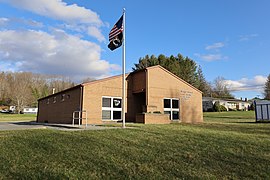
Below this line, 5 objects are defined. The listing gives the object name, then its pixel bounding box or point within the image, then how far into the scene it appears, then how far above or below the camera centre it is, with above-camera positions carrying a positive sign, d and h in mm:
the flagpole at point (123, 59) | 13123 +2845
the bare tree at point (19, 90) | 60781 +5124
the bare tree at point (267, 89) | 57062 +4773
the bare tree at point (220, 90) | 71062 +5698
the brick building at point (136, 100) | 18109 +818
